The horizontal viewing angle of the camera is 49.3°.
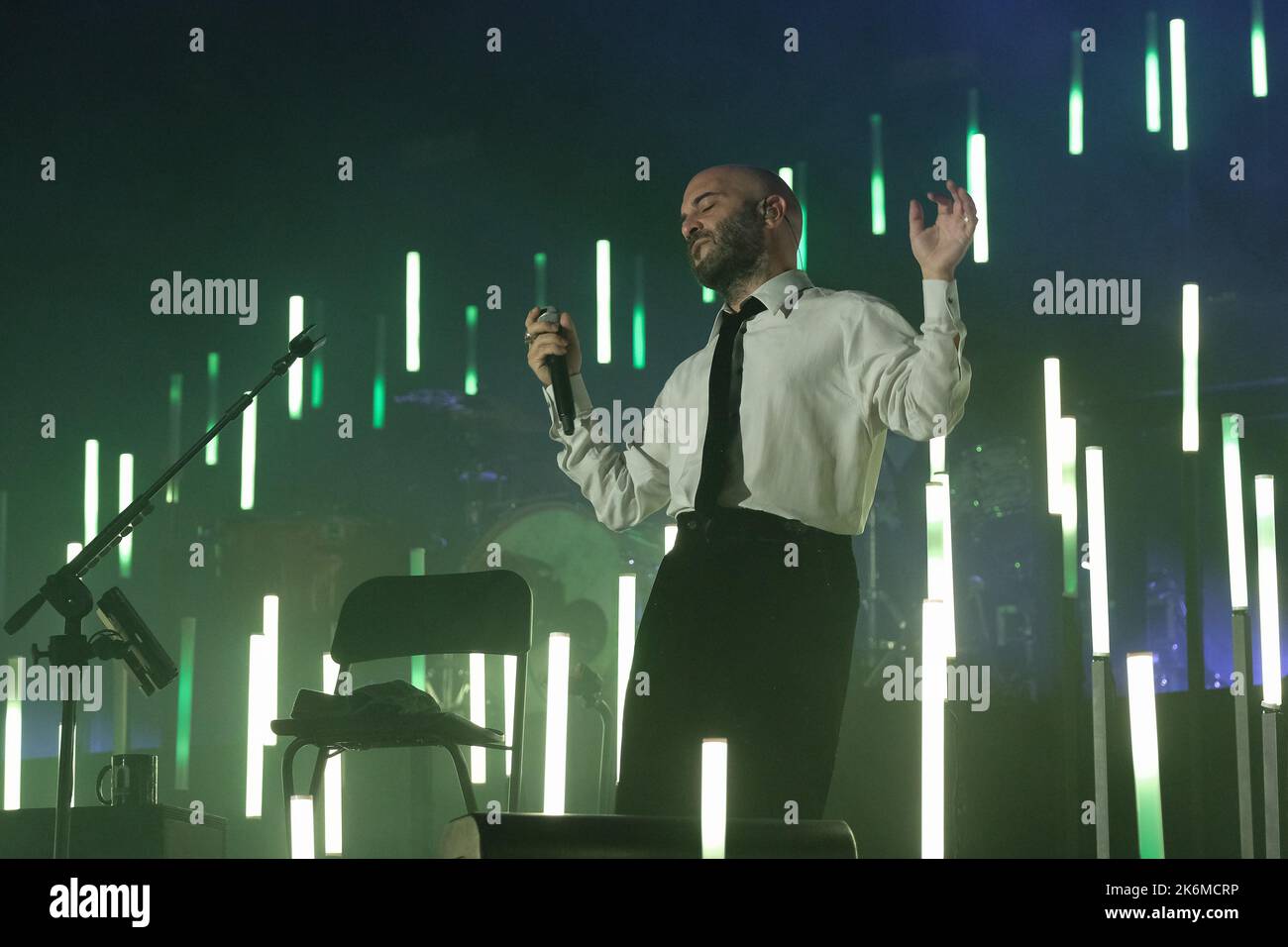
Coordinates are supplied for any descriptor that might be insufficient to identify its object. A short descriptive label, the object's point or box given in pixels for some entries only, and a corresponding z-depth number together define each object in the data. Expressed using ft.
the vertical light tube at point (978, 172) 11.30
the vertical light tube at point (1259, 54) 11.72
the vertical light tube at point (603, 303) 12.64
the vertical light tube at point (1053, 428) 9.80
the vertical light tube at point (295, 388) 14.11
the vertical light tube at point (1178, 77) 11.76
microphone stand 9.26
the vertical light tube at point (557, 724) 8.96
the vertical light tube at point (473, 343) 16.26
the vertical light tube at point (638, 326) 14.03
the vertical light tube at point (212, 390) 15.66
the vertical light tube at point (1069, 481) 9.81
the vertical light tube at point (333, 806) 10.18
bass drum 14.93
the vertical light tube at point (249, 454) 13.10
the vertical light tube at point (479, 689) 11.83
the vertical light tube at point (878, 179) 13.37
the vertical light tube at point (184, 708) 13.94
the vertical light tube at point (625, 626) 10.00
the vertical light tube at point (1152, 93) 11.64
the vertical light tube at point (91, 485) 13.46
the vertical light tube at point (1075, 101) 12.34
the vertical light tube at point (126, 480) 13.37
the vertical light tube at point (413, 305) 13.08
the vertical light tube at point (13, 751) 10.92
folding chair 10.82
